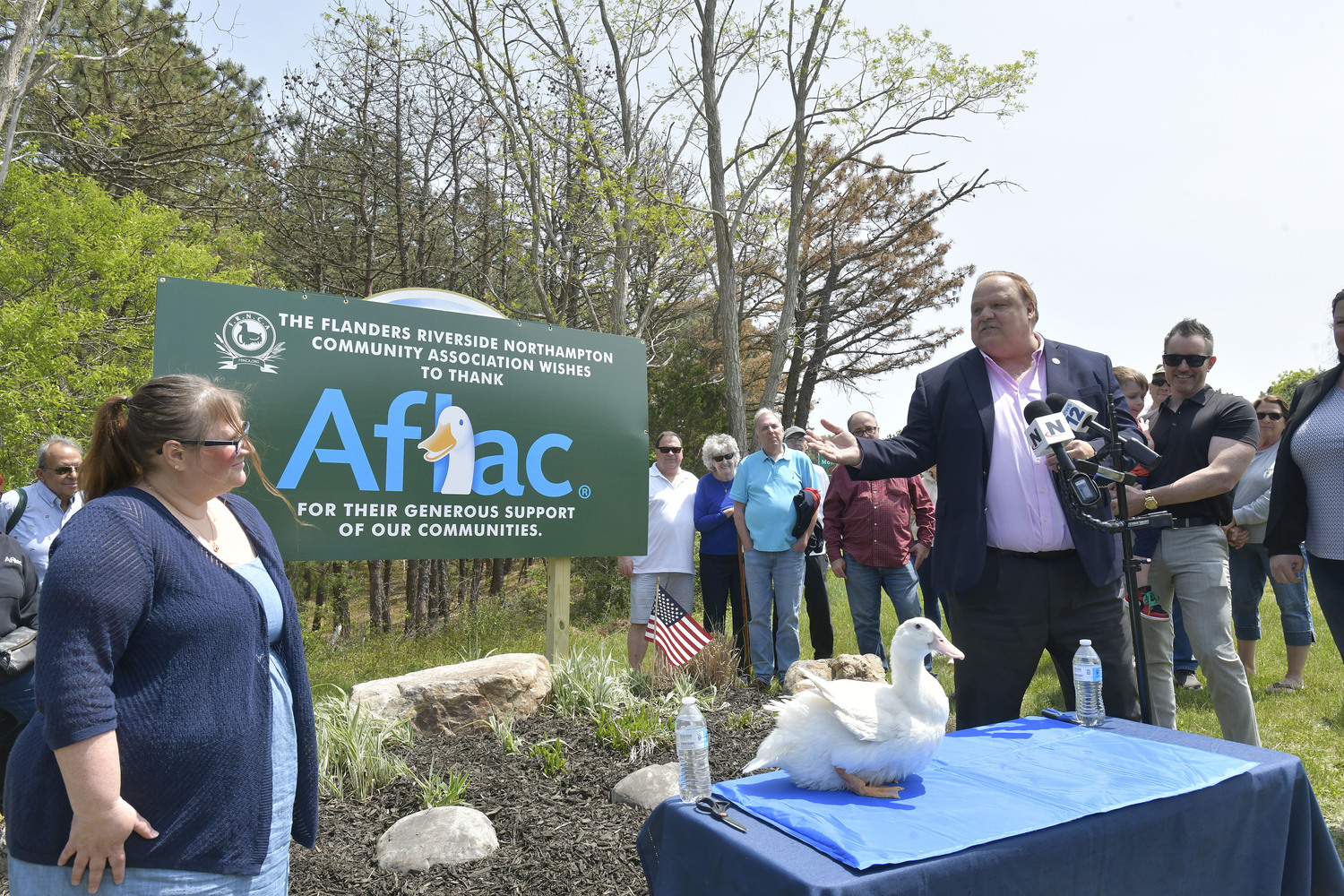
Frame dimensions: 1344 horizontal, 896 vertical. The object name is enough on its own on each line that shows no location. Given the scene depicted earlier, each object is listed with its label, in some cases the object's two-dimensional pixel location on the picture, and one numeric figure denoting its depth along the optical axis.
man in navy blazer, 2.76
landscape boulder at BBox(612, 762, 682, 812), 3.43
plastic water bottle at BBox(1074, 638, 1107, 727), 2.54
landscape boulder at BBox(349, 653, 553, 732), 4.33
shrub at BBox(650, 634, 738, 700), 4.98
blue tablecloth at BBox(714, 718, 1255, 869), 1.66
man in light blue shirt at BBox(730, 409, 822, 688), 5.66
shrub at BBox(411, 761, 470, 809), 3.38
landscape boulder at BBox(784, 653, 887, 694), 4.62
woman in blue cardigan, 1.51
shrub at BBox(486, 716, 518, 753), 4.04
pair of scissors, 1.81
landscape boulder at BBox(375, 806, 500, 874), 2.95
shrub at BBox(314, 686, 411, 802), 3.56
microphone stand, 2.41
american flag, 4.93
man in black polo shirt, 3.39
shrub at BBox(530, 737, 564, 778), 3.77
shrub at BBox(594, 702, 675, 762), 4.06
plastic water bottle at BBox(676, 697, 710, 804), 2.02
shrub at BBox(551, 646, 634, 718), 4.59
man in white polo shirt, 6.02
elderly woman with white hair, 6.26
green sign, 4.60
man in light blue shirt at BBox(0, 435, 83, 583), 4.95
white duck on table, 1.94
